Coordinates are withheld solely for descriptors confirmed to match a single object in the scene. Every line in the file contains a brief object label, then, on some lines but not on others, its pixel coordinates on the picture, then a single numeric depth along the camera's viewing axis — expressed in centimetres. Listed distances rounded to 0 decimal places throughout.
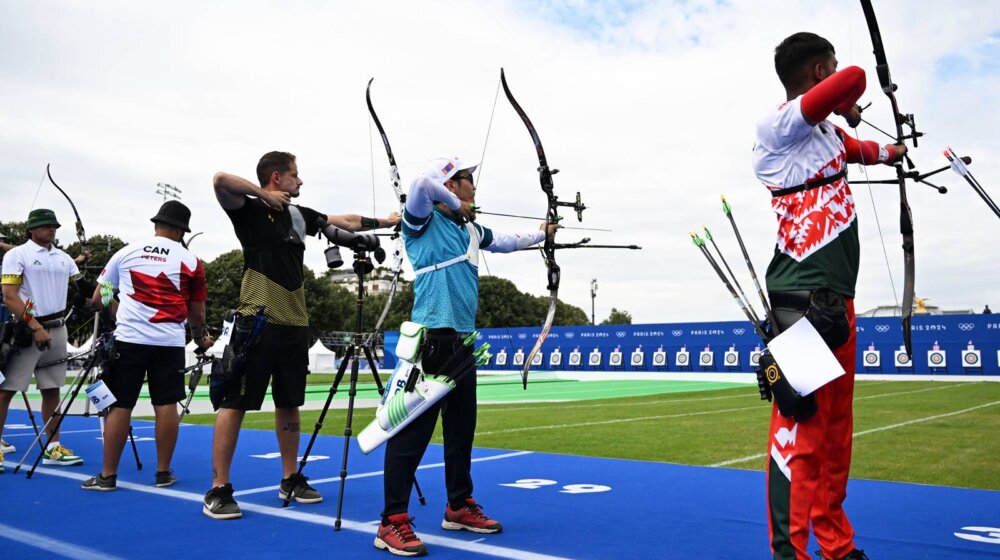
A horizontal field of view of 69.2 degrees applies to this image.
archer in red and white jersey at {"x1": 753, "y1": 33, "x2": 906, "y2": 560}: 258
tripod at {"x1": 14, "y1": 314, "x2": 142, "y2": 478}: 552
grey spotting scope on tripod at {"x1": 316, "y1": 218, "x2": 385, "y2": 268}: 462
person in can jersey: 497
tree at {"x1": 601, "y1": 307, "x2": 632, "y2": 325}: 10044
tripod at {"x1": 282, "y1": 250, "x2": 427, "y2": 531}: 422
